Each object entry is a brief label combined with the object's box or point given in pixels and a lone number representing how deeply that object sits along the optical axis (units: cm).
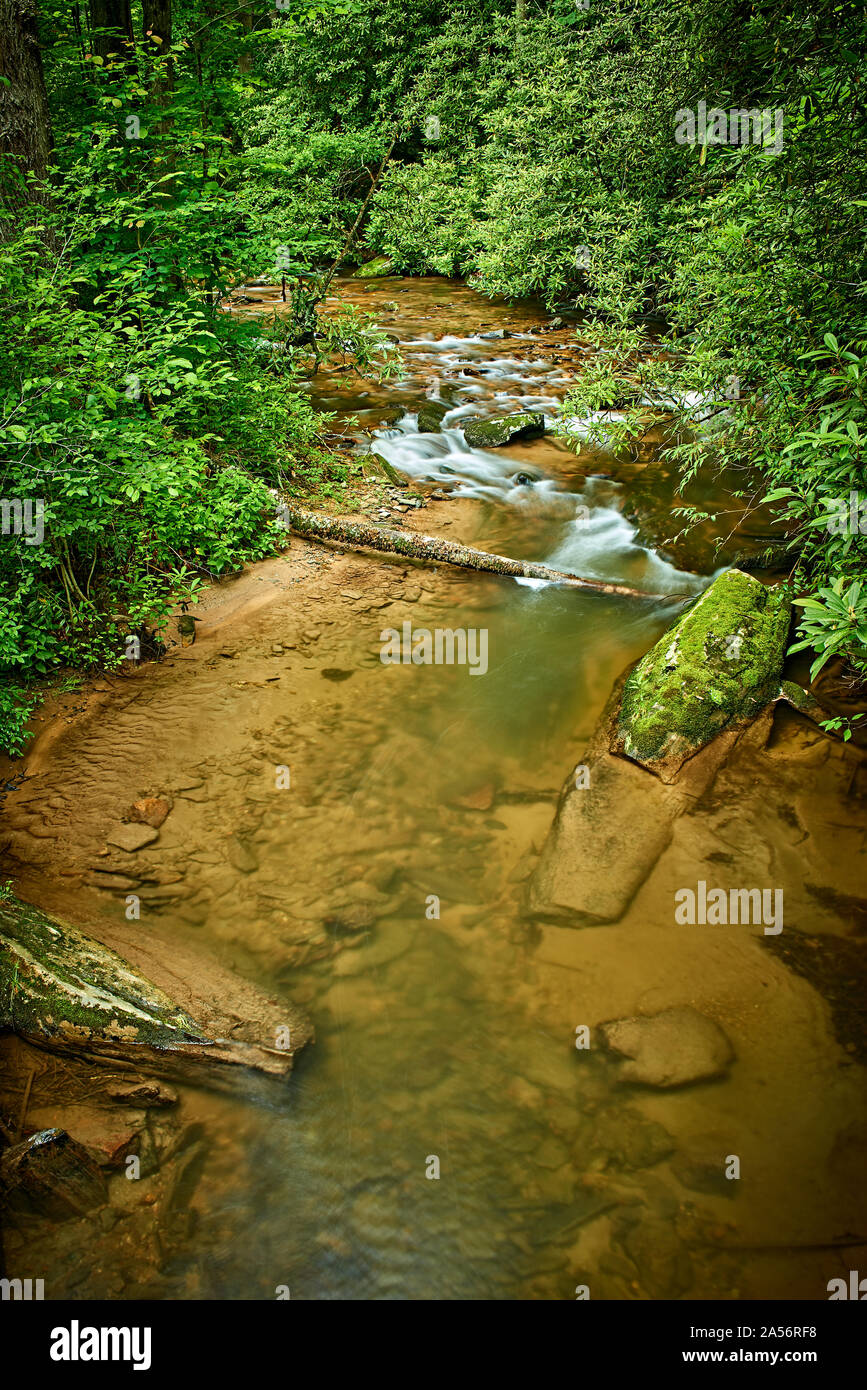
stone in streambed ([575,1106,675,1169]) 354
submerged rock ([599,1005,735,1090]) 383
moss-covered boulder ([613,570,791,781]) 562
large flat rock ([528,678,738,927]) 471
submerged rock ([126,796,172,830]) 505
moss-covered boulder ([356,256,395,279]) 824
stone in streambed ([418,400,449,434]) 1152
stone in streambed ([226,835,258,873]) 486
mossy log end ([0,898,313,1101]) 364
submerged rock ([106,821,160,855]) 488
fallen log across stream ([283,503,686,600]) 805
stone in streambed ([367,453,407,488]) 975
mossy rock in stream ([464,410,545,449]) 1117
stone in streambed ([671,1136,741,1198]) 342
